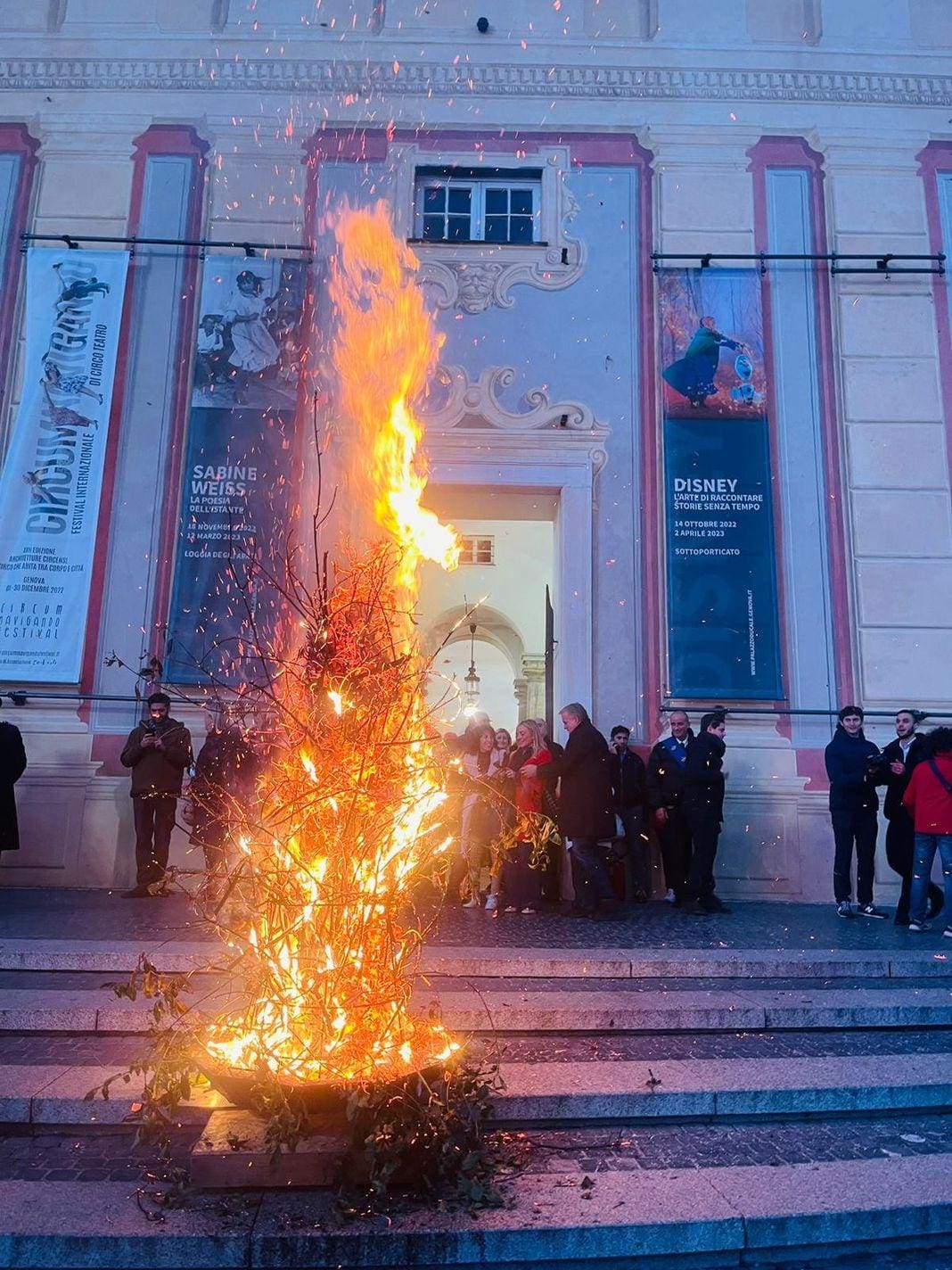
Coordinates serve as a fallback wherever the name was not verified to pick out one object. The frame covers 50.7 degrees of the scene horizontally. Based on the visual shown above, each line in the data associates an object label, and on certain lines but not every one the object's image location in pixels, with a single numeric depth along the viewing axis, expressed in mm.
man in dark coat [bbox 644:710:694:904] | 8836
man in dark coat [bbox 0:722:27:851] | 8523
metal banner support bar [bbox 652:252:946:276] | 10938
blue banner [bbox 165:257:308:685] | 10141
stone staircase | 3219
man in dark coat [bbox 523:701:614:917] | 7918
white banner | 10188
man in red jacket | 7461
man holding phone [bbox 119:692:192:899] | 8875
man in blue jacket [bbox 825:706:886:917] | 8156
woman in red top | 8477
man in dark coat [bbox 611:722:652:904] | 9070
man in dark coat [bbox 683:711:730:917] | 8305
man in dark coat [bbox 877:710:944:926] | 8078
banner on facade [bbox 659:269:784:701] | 10219
